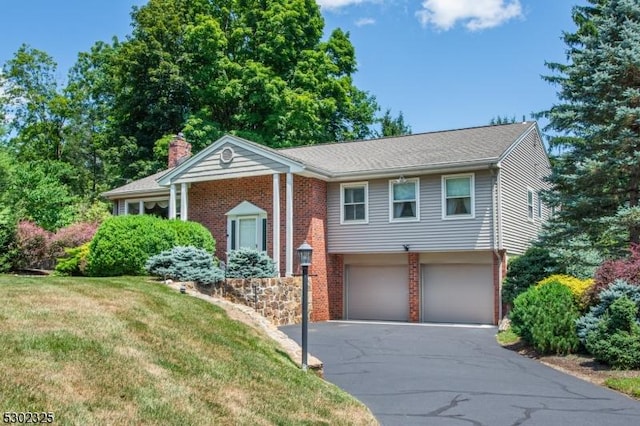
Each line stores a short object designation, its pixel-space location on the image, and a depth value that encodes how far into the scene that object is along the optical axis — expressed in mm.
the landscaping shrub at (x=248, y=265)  17062
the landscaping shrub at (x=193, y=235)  17719
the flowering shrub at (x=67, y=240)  24266
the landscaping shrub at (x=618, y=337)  10945
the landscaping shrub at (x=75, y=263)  18031
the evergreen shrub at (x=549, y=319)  12438
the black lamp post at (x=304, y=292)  9102
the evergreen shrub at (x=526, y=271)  17359
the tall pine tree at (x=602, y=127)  15906
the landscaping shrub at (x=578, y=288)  12938
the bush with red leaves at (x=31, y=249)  24078
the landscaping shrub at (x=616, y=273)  12344
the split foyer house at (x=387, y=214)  18266
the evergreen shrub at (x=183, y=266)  15016
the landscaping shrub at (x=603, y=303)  11844
